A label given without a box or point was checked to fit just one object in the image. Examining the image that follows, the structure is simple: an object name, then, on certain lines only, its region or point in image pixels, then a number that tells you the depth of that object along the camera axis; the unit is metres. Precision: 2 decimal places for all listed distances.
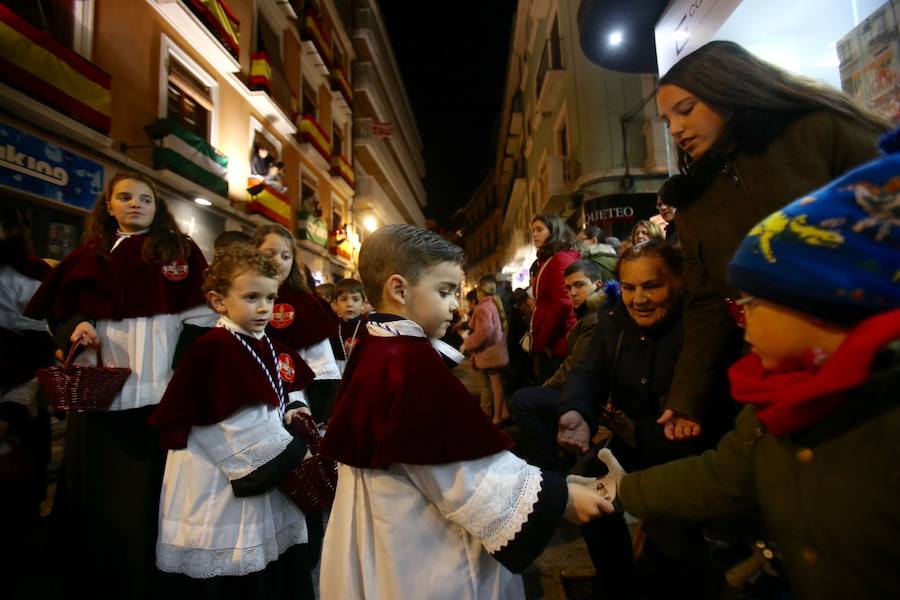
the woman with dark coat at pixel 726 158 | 1.30
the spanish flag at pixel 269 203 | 10.30
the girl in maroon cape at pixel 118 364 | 2.21
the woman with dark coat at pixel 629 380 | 1.93
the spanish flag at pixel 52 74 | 4.79
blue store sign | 4.94
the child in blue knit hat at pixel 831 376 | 0.77
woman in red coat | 3.70
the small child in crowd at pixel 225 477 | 1.79
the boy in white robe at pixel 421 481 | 1.13
